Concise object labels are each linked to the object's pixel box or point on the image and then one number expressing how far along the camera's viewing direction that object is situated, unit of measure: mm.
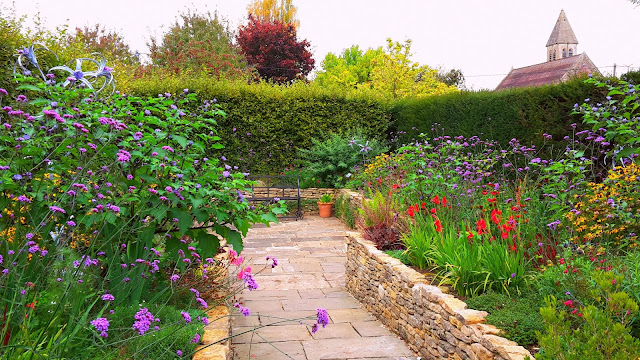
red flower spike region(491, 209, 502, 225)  3861
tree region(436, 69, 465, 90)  34525
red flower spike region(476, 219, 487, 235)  3822
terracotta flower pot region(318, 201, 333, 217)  10930
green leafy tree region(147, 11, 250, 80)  17461
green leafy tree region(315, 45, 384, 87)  27203
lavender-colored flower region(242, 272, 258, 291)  2564
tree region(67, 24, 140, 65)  20422
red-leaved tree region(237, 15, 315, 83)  24578
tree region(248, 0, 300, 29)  30438
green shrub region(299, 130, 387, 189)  10953
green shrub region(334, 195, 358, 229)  9164
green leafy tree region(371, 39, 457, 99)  18297
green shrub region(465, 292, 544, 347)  2695
